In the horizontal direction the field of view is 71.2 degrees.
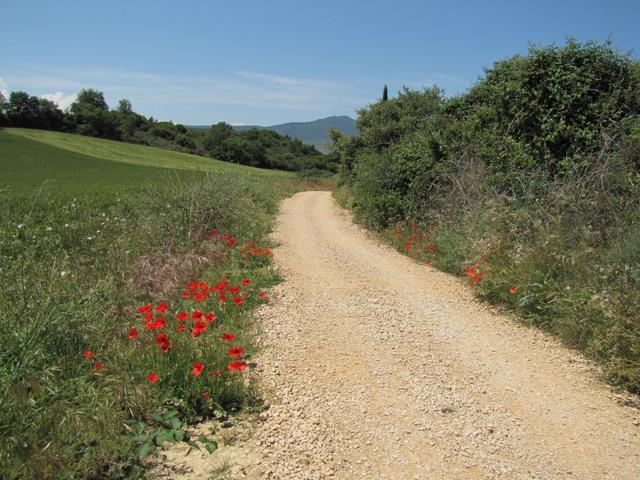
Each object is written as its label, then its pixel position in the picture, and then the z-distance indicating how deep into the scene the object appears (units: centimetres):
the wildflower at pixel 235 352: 344
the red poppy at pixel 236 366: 331
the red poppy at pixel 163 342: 340
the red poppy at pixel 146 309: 380
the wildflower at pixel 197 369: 322
